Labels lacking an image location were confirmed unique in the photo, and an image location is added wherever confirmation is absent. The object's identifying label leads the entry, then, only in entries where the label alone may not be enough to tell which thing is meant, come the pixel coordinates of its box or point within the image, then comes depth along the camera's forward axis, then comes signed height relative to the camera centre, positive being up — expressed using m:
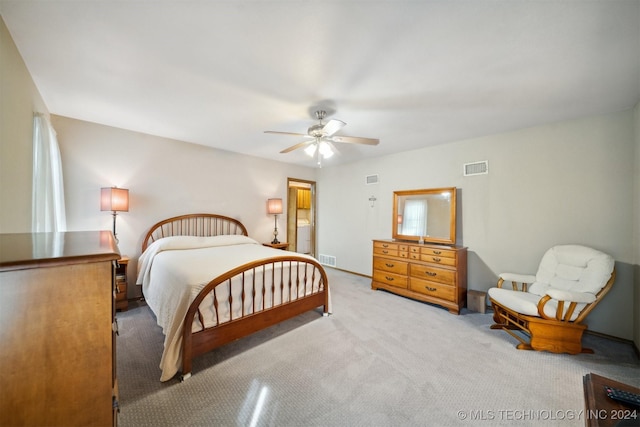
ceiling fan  2.34 +0.88
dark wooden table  0.91 -0.81
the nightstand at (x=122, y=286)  3.10 -0.99
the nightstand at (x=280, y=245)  4.72 -0.67
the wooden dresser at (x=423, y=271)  3.25 -0.90
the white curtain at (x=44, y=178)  2.00 +0.32
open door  5.94 -0.12
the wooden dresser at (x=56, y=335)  0.67 -0.40
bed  1.91 -0.79
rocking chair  2.24 -0.90
